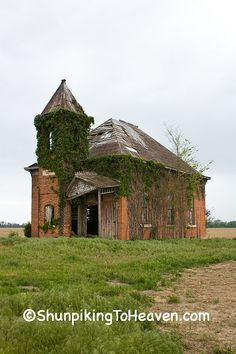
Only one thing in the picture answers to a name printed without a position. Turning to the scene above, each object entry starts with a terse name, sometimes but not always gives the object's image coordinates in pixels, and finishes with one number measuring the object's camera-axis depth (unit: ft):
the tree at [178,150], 106.22
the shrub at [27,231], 95.89
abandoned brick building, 81.61
